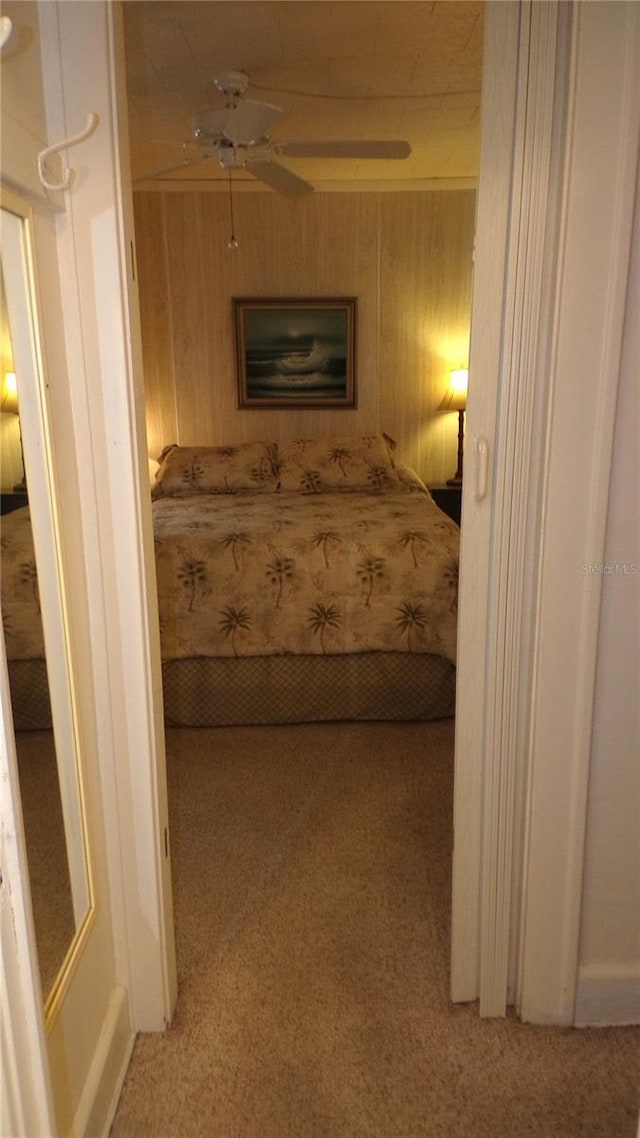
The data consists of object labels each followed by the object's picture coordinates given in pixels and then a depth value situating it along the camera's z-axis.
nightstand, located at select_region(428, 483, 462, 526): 4.68
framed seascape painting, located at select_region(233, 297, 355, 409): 4.62
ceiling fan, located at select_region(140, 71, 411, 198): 2.61
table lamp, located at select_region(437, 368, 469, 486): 4.62
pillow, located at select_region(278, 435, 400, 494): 4.13
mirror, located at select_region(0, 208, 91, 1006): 1.08
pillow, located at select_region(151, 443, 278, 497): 4.14
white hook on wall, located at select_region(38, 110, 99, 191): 1.11
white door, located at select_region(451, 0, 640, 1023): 1.19
